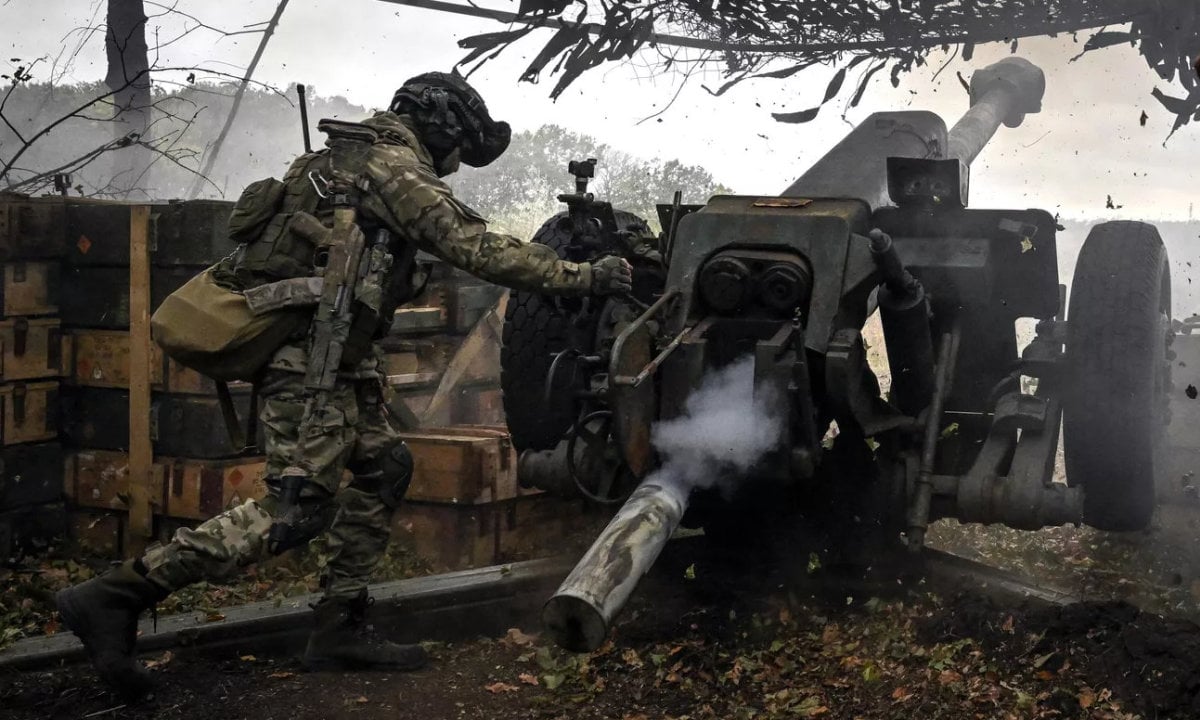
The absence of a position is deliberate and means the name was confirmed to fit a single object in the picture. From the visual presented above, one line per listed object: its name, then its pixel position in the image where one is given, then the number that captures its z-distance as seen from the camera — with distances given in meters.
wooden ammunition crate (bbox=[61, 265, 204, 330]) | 6.07
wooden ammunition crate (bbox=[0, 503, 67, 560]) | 5.88
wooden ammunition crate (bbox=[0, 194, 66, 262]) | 5.85
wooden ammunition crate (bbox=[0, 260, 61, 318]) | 5.86
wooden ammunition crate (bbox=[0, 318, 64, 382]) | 5.88
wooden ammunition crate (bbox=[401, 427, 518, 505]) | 5.71
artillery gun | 4.15
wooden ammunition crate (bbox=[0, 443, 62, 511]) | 5.93
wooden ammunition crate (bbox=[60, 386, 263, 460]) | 5.86
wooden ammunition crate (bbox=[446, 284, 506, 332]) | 6.78
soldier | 3.89
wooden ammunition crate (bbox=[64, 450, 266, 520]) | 5.84
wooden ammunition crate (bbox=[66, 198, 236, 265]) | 5.87
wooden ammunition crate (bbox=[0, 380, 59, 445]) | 5.88
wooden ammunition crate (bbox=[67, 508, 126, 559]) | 6.11
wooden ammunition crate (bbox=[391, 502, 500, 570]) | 5.77
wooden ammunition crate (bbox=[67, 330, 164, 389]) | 6.06
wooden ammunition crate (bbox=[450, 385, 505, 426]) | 6.86
